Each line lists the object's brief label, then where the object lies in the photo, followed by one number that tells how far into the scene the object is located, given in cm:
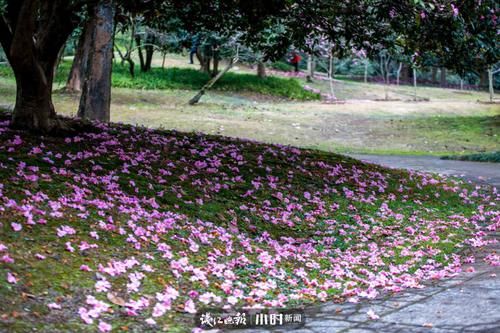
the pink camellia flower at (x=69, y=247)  620
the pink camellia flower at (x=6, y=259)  548
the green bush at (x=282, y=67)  5125
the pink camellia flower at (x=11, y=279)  521
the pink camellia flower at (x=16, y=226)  623
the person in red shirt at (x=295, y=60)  4562
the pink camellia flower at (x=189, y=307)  551
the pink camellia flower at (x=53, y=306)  506
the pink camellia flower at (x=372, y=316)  553
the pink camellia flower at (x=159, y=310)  536
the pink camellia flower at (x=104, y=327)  489
